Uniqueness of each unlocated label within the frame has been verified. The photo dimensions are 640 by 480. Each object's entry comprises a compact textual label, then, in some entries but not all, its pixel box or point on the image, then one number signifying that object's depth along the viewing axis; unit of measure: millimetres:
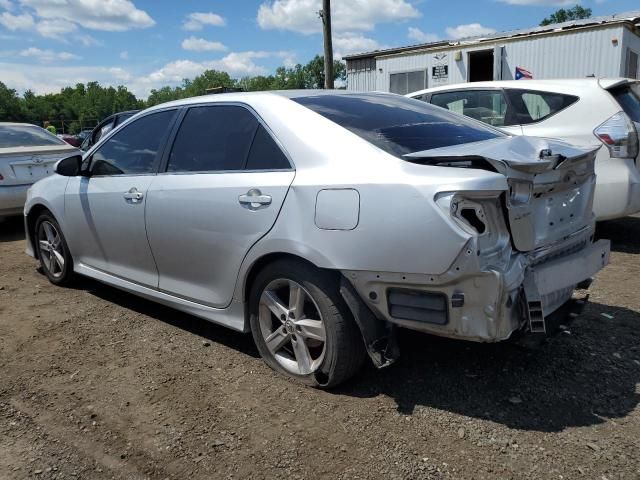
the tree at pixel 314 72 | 95250
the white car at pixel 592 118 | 5086
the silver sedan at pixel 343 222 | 2396
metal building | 12266
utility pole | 15867
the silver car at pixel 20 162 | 7156
